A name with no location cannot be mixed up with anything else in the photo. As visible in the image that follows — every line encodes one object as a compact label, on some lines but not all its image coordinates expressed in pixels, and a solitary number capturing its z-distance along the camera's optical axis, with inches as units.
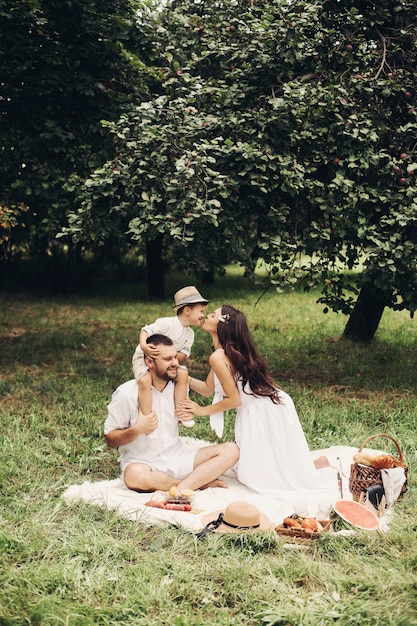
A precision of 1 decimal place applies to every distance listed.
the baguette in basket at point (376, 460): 189.8
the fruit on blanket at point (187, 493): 194.5
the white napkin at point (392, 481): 187.8
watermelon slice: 173.6
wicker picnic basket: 188.7
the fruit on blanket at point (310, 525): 171.3
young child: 200.8
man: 200.2
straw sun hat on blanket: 172.4
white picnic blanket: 181.9
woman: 206.4
